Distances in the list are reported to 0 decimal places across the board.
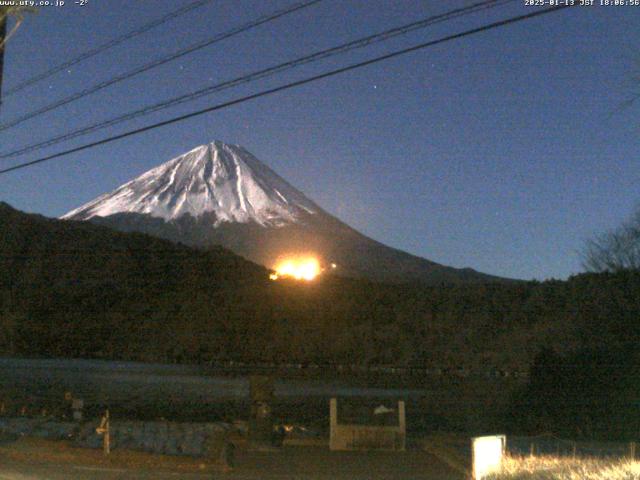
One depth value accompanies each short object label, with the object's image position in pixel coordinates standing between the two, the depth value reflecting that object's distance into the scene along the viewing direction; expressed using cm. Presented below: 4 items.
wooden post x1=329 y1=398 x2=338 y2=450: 1948
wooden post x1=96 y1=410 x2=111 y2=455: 1742
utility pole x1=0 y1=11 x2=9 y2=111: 1581
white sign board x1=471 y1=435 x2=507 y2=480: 1169
